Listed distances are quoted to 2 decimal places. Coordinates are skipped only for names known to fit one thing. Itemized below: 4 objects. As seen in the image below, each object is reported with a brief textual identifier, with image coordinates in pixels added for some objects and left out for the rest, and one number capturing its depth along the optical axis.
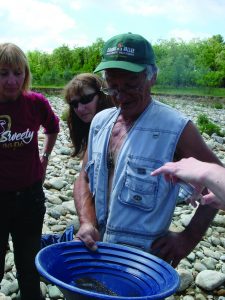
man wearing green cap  2.13
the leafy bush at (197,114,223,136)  12.69
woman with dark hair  3.54
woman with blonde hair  2.75
